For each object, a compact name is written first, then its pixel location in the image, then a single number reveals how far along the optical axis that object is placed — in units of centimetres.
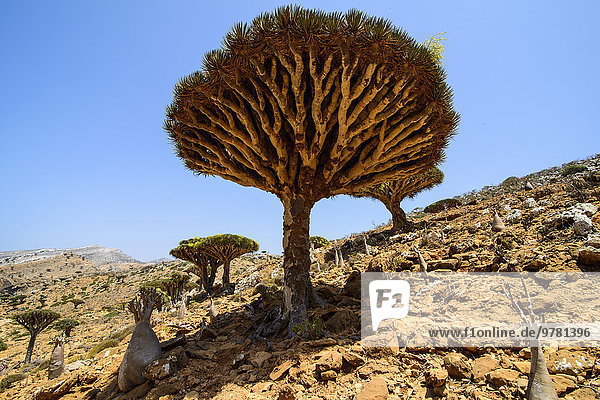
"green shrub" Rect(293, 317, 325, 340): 464
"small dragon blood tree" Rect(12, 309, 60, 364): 1715
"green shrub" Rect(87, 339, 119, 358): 843
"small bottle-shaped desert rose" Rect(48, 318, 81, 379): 715
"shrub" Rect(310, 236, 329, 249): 2221
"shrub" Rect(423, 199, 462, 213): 2003
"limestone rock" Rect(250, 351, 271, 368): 410
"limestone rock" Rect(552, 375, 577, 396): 242
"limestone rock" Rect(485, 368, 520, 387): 265
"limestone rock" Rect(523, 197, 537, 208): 931
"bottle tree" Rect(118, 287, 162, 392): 424
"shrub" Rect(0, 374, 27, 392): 850
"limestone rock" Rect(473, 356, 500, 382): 285
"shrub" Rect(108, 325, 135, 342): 933
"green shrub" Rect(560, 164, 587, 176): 1614
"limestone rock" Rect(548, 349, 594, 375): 261
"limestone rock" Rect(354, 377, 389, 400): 283
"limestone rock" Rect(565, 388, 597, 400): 229
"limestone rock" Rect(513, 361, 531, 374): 275
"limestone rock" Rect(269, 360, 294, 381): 361
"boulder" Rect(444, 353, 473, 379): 291
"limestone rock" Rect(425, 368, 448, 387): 282
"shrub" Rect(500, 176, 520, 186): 2151
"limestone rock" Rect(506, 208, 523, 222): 842
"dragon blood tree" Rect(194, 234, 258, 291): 1734
